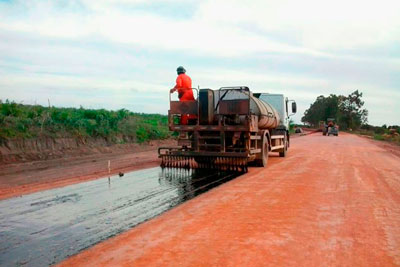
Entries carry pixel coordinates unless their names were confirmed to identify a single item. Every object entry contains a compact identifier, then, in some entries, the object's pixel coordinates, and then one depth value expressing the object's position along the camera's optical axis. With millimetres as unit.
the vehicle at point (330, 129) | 52875
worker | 12695
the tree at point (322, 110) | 87375
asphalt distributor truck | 12055
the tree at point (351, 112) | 86750
